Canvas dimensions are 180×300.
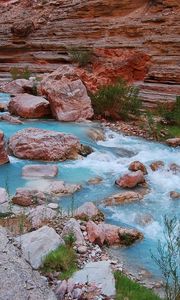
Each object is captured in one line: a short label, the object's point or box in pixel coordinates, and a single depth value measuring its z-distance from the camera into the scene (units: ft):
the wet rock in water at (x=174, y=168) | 28.22
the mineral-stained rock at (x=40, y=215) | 17.71
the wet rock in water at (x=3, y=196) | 20.67
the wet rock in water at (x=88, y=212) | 19.48
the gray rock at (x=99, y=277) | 13.26
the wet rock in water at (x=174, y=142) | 33.42
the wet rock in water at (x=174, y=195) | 24.17
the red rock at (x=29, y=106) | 38.37
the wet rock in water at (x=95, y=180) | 25.75
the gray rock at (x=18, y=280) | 12.26
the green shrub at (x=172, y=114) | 38.75
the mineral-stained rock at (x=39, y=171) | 25.62
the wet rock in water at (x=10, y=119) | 36.14
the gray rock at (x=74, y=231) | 16.55
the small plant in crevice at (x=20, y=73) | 52.81
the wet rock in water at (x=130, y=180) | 24.98
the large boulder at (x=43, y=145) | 28.25
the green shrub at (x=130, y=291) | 13.25
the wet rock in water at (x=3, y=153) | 26.68
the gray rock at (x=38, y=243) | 14.40
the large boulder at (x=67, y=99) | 38.70
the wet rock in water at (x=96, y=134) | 34.25
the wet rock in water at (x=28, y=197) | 20.76
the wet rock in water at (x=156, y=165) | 28.30
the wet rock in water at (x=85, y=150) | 30.01
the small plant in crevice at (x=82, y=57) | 53.67
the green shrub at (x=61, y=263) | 14.06
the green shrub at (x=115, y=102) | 40.09
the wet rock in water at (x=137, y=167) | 27.35
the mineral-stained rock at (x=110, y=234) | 17.43
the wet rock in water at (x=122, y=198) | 22.70
